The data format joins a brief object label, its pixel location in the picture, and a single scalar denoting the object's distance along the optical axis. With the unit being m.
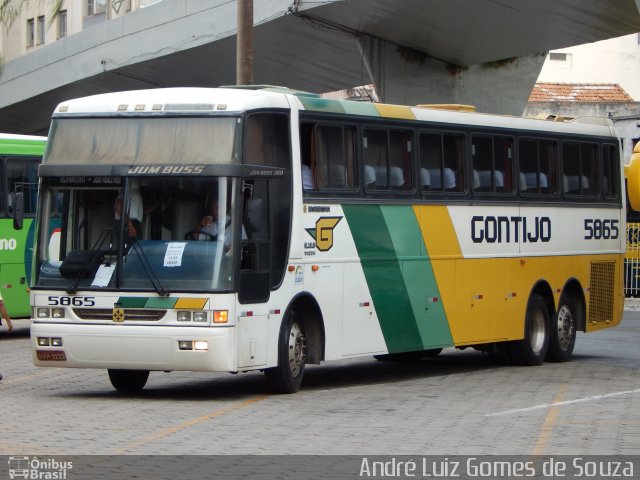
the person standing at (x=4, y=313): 23.06
